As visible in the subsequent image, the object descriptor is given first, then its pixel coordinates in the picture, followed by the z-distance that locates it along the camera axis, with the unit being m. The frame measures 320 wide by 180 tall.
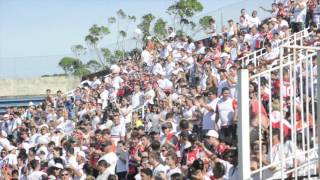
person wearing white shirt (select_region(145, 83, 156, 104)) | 18.45
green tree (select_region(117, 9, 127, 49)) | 52.00
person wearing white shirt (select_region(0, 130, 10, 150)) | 17.78
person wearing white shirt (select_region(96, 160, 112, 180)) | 11.81
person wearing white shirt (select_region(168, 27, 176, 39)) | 24.23
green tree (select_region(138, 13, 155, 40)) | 46.46
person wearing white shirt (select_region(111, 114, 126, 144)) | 15.60
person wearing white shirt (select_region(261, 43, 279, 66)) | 16.06
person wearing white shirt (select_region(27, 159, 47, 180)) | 13.41
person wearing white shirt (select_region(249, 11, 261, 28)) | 21.52
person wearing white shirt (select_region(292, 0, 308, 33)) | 18.92
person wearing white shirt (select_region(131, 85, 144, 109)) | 18.98
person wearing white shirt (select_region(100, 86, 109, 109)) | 21.24
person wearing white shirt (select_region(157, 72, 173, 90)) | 18.87
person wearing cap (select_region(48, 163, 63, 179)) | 12.88
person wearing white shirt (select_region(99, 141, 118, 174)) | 12.11
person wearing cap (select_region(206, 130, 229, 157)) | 10.37
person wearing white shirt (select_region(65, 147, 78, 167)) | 13.28
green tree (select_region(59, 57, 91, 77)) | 40.03
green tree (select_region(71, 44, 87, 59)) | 45.87
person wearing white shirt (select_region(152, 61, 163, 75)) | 21.08
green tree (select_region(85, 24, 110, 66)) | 51.52
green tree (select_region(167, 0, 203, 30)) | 44.62
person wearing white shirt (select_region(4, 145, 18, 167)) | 15.94
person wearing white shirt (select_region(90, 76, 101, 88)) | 24.13
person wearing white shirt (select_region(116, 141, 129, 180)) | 12.57
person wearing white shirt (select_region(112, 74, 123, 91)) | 22.06
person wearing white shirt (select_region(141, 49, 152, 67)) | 23.65
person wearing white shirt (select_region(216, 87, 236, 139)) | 12.29
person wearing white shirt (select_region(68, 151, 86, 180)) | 12.79
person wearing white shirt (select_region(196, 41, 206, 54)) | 20.98
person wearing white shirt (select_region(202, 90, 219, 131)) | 13.16
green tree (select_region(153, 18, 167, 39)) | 42.94
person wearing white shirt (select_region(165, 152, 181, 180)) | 10.35
